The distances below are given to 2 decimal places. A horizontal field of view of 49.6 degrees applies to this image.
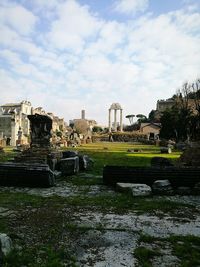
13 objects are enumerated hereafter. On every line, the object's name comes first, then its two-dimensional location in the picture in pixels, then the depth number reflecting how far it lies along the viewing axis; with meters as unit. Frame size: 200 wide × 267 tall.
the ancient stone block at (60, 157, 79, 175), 8.40
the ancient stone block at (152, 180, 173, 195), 6.00
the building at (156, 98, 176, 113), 81.95
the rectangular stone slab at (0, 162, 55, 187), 6.58
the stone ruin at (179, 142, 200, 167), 9.74
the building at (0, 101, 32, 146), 33.65
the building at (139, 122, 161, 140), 61.25
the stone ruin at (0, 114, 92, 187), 6.62
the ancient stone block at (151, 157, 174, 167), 9.36
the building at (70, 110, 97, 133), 78.95
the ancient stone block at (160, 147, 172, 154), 20.45
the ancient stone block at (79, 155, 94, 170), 9.67
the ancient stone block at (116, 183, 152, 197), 5.75
